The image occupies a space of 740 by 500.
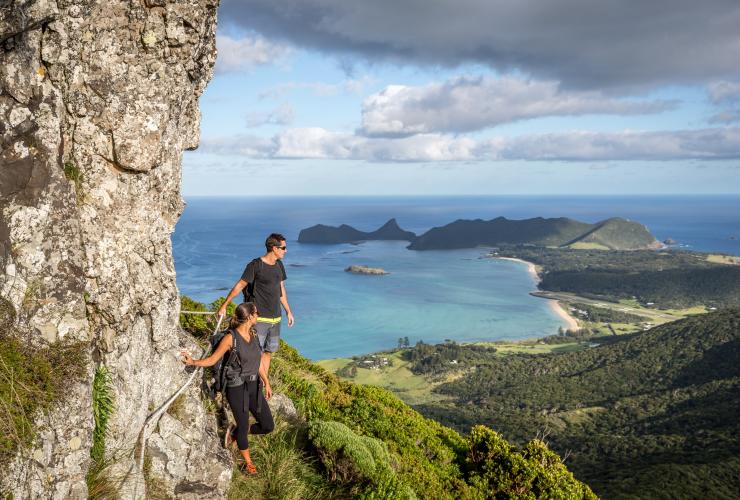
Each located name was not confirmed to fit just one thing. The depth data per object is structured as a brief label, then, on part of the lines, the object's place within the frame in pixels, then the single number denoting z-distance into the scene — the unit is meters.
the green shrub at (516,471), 8.52
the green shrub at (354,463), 6.23
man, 6.71
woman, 5.62
